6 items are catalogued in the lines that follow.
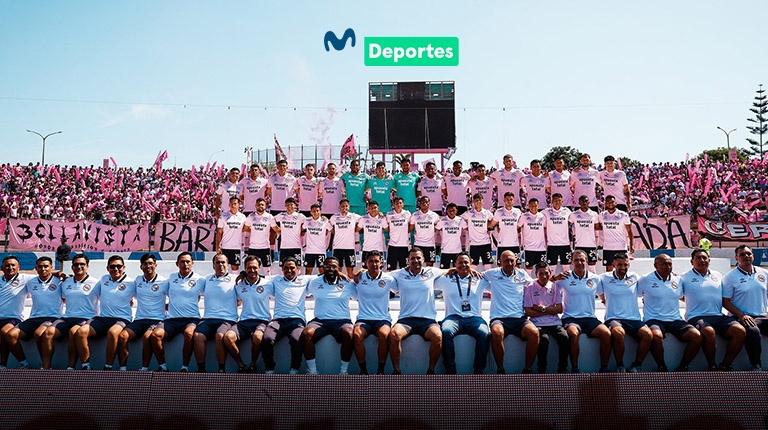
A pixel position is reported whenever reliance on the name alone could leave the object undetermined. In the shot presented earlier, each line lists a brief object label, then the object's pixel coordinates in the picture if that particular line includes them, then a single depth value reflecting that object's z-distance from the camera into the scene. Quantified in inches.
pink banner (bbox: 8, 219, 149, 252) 742.9
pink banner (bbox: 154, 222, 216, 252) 713.0
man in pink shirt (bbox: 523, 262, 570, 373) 245.4
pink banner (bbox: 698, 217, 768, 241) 774.5
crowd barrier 188.5
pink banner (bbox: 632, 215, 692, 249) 696.4
